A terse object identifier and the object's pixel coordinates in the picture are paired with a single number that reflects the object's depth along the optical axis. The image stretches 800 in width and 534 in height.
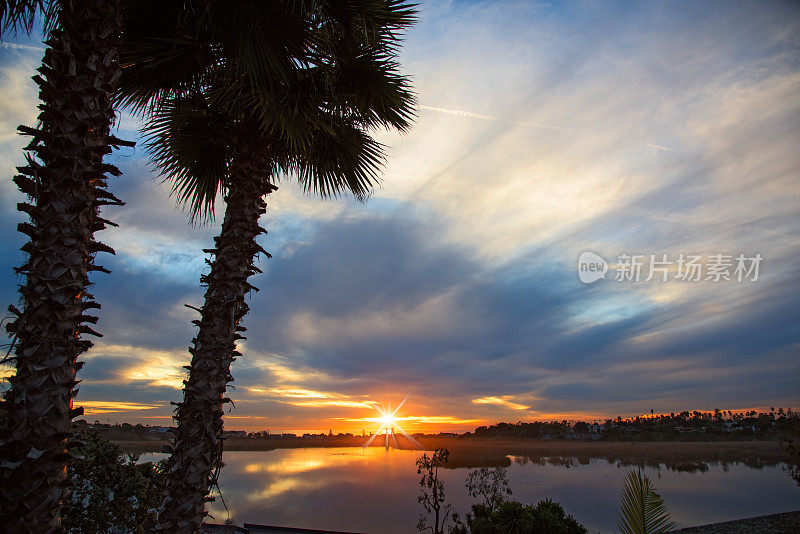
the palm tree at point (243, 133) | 4.46
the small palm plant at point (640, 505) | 4.10
